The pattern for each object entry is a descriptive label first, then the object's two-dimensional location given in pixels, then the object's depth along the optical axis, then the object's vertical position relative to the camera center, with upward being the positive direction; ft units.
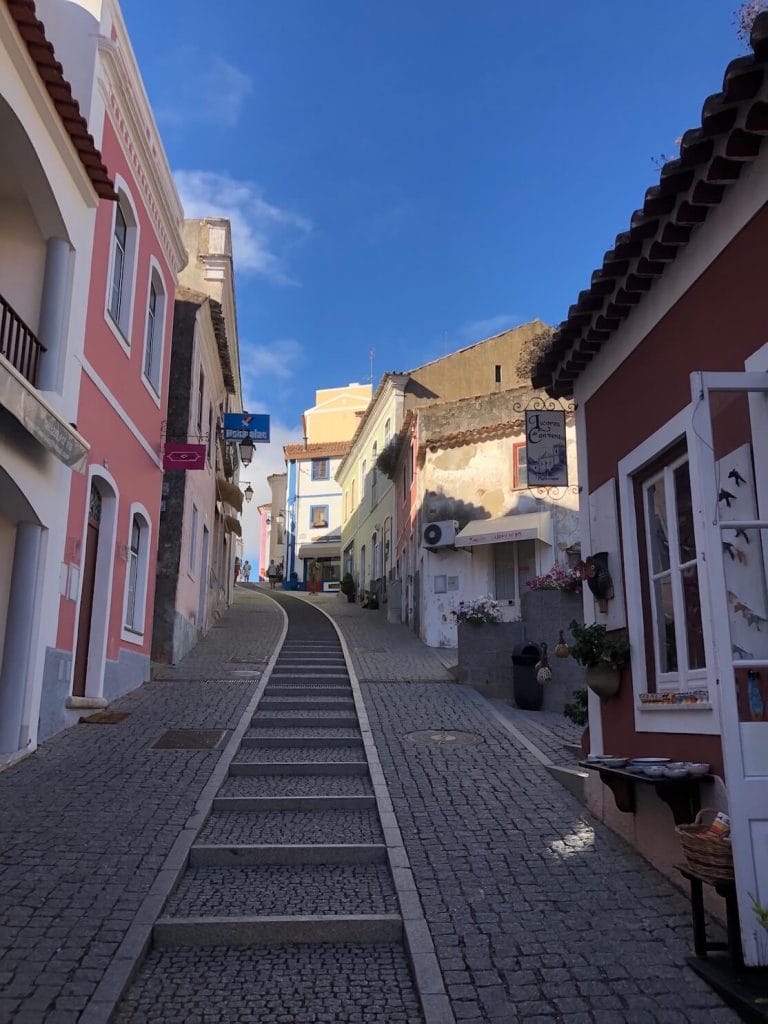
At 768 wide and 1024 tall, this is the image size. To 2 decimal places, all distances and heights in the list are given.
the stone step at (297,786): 23.81 -4.39
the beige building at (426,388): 81.56 +24.31
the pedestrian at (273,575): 149.23 +10.86
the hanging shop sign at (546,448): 30.35 +6.88
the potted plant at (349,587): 103.09 +6.10
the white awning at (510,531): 55.21 +7.00
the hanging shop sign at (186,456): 43.39 +9.26
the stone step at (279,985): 12.56 -5.59
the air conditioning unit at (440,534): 58.49 +7.14
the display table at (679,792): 15.02 -2.88
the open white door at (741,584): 12.35 +0.84
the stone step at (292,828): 19.99 -4.78
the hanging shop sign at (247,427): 58.85 +14.67
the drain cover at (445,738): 29.32 -3.65
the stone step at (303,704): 35.42 -2.90
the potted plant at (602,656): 19.45 -0.45
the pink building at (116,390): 31.50 +10.58
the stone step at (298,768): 25.80 -4.08
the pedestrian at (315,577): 122.34 +9.04
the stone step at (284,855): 18.72 -4.90
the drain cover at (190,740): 28.22 -3.62
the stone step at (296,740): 29.25 -3.64
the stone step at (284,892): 16.07 -5.19
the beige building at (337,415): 147.74 +39.00
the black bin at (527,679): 39.63 -2.04
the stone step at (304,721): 32.32 -3.28
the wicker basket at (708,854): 12.62 -3.33
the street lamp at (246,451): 58.54 +13.04
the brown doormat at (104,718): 31.37 -3.11
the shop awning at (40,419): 21.61 +6.08
